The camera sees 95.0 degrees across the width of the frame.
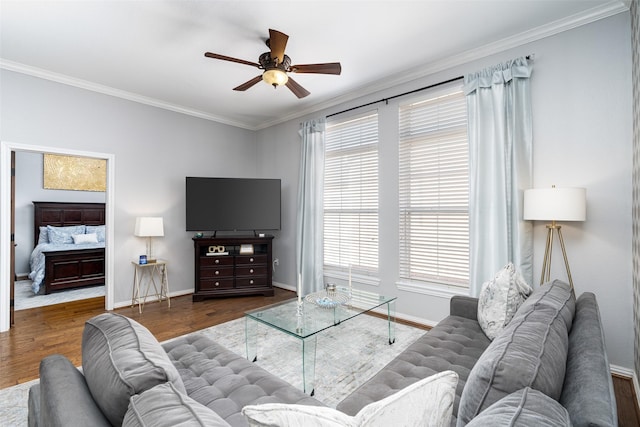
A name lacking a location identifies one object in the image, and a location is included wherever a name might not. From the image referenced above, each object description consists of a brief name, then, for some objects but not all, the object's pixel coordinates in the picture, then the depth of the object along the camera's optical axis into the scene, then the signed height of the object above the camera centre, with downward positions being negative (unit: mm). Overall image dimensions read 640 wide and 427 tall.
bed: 4719 -602
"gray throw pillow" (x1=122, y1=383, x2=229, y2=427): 685 -491
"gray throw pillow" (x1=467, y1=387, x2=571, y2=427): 637 -455
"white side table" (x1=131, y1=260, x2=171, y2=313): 4098 -1002
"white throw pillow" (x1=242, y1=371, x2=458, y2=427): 617 -437
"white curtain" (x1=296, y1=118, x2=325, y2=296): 4359 +89
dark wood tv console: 4379 -832
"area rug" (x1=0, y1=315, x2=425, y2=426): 2029 -1258
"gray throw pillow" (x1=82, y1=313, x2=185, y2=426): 859 -494
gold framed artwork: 5984 +822
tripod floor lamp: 2176 +78
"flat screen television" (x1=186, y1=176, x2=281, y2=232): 4445 +148
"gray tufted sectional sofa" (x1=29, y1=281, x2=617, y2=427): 729 -499
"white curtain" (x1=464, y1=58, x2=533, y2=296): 2668 +449
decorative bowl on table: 2652 -811
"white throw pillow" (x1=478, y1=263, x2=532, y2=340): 1879 -555
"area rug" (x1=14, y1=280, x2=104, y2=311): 4176 -1298
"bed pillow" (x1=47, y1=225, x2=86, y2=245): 5637 -423
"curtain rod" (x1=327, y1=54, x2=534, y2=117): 3106 +1446
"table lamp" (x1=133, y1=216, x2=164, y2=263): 3967 -195
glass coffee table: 2094 -849
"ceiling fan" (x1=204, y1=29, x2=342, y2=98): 2436 +1273
